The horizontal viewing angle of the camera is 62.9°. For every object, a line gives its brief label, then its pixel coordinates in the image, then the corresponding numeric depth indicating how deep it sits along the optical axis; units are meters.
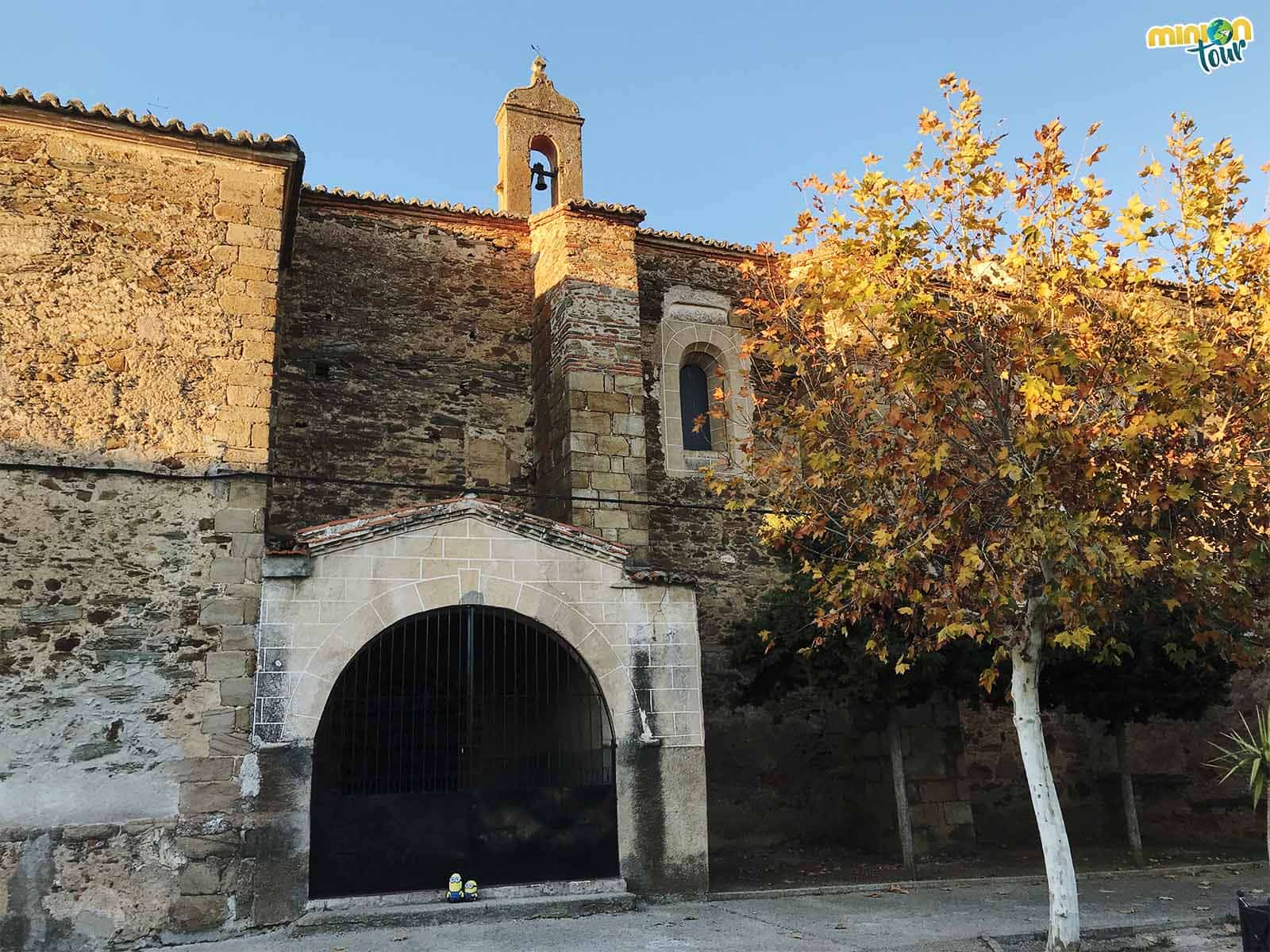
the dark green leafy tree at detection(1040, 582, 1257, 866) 11.36
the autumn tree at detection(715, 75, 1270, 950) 7.30
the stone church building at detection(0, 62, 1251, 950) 7.97
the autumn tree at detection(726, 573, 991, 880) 10.84
